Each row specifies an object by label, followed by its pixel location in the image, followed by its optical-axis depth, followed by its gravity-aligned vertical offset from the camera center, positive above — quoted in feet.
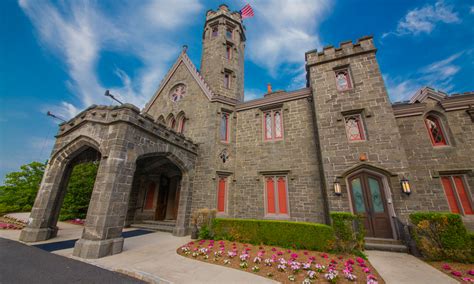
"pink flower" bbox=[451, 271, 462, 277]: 14.49 -5.83
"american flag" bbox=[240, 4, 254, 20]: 53.47 +55.33
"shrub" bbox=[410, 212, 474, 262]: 17.71 -3.73
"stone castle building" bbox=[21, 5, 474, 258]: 22.93 +6.74
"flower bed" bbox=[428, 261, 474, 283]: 14.23 -5.96
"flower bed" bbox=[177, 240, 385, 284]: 13.93 -6.01
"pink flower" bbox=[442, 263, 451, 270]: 16.01 -5.88
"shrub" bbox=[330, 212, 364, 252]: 20.27 -3.83
